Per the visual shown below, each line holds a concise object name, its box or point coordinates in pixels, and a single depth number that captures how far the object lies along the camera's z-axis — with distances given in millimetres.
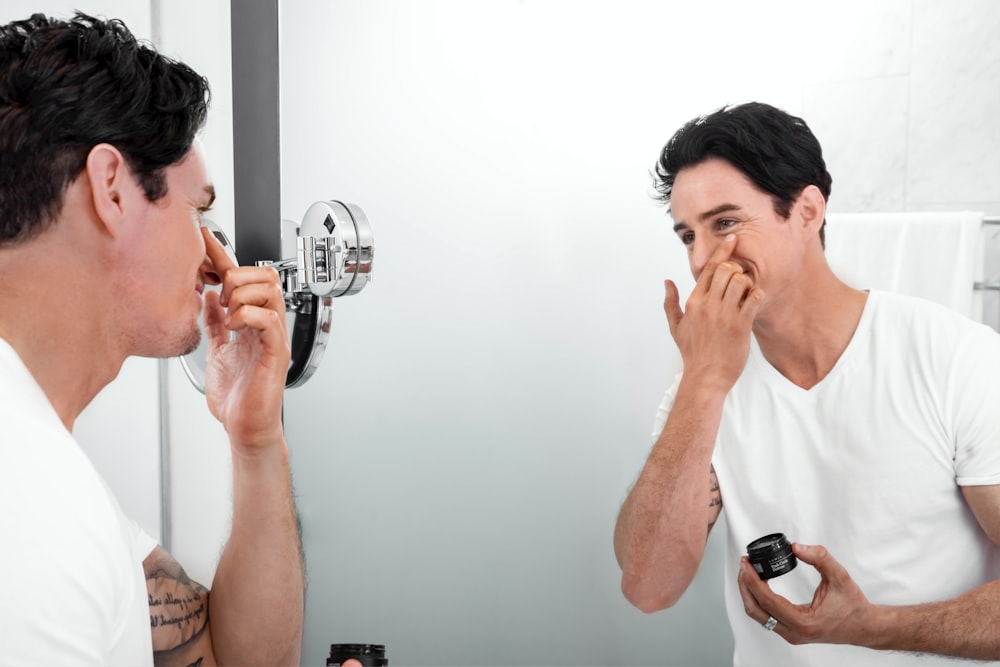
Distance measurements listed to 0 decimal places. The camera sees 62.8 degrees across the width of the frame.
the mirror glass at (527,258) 1379
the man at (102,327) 481
